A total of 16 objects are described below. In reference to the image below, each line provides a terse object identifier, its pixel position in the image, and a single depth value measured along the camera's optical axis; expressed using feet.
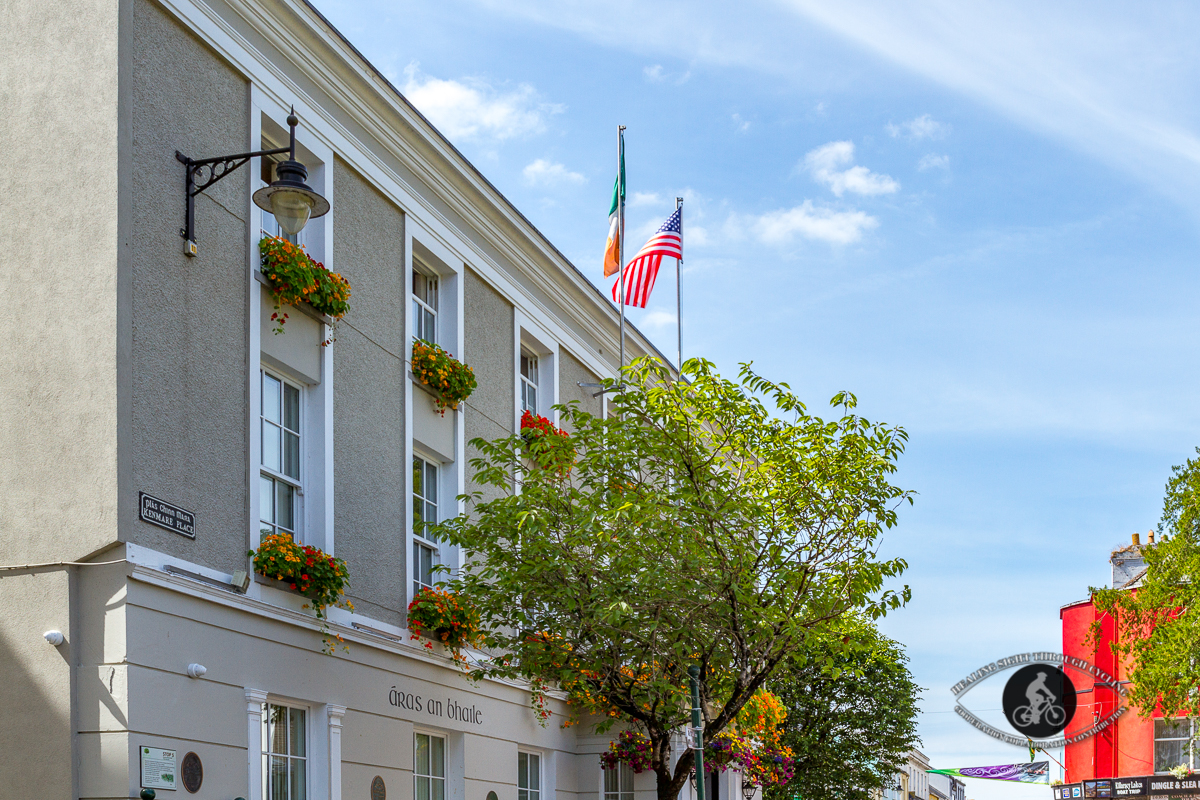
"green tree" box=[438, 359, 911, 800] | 52.29
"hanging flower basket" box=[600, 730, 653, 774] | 67.36
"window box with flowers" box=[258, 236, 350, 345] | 48.11
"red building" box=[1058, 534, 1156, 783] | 117.80
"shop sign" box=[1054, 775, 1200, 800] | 117.50
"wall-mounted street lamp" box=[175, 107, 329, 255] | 41.09
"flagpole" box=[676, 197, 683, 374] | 89.92
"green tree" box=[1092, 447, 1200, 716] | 81.05
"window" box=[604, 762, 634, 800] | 76.28
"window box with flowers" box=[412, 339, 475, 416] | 59.62
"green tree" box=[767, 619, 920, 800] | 127.95
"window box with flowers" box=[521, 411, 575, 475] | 56.29
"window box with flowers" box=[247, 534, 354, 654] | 45.44
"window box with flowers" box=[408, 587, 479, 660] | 56.29
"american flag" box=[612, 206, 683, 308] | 77.30
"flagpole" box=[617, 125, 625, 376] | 79.41
